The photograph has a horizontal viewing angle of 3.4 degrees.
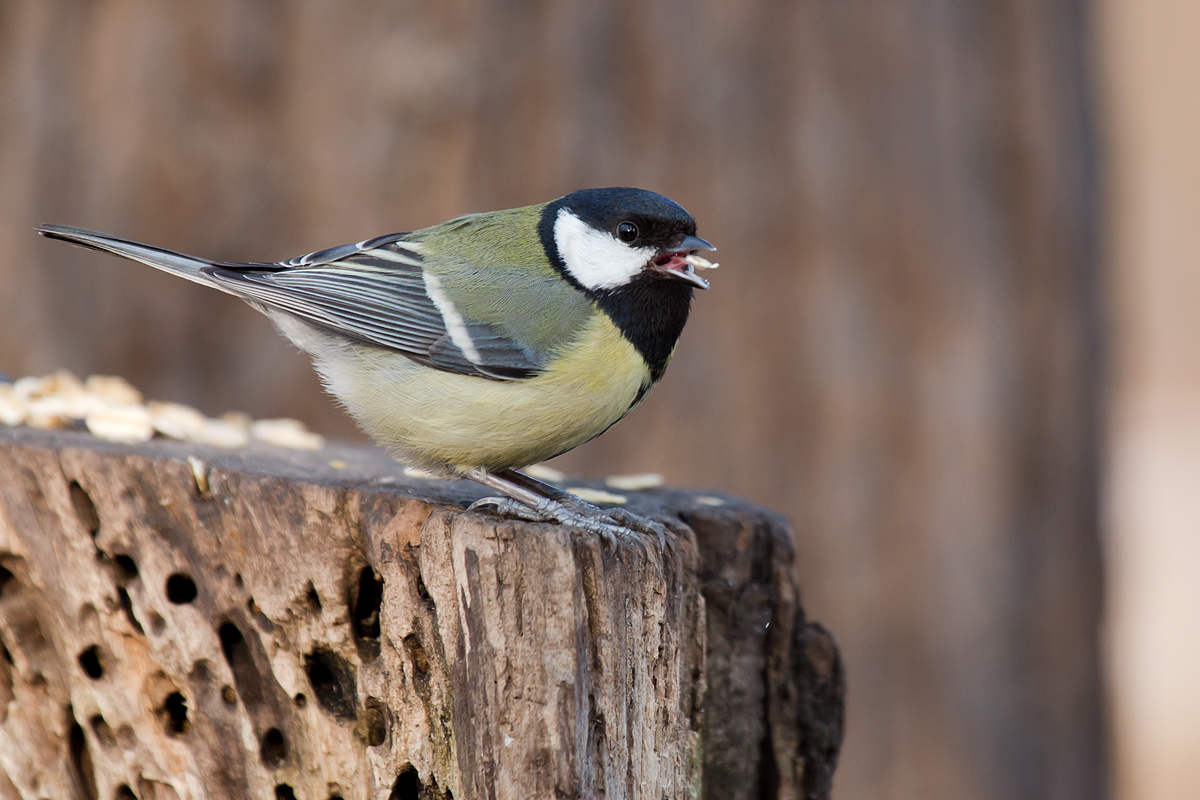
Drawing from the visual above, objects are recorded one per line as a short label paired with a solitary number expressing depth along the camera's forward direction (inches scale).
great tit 141.9
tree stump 140.5
